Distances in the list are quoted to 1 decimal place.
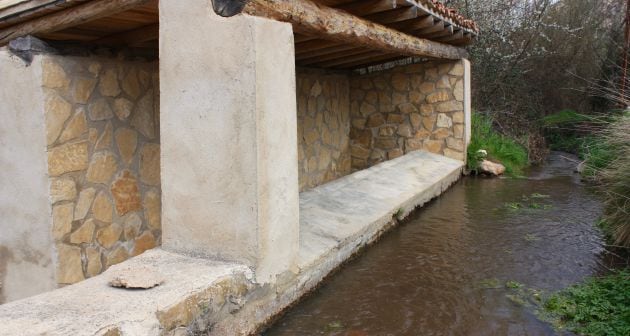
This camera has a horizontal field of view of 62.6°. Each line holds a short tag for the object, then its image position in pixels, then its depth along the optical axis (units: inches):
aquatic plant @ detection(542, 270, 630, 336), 116.6
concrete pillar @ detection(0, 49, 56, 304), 142.3
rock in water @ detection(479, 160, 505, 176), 338.3
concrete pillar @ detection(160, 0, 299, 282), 110.0
